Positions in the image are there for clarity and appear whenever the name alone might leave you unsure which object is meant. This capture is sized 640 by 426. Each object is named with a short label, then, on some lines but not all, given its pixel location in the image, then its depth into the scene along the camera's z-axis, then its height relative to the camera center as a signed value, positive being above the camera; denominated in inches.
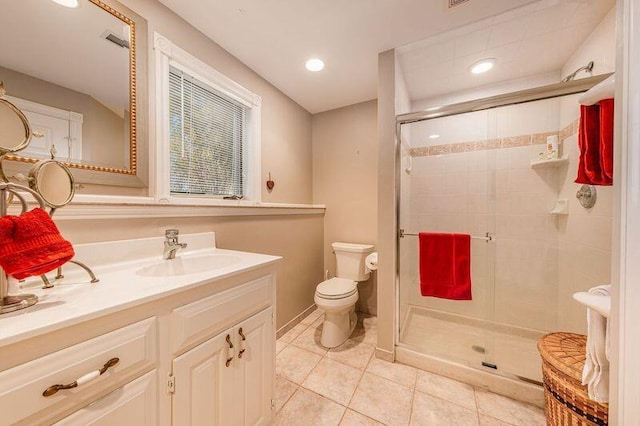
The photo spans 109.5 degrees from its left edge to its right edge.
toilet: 71.9 -27.0
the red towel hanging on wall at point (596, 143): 32.7 +10.5
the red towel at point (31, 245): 21.5 -3.6
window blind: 55.2 +19.8
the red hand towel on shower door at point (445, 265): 63.4 -16.0
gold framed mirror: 34.3 +22.4
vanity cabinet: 19.6 -17.6
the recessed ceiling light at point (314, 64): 70.7 +46.5
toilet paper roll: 83.8 -19.2
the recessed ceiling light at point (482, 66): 71.2 +46.8
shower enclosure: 64.8 -4.8
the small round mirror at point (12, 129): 26.2 +9.8
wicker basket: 33.9 -28.4
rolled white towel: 32.0 -21.6
